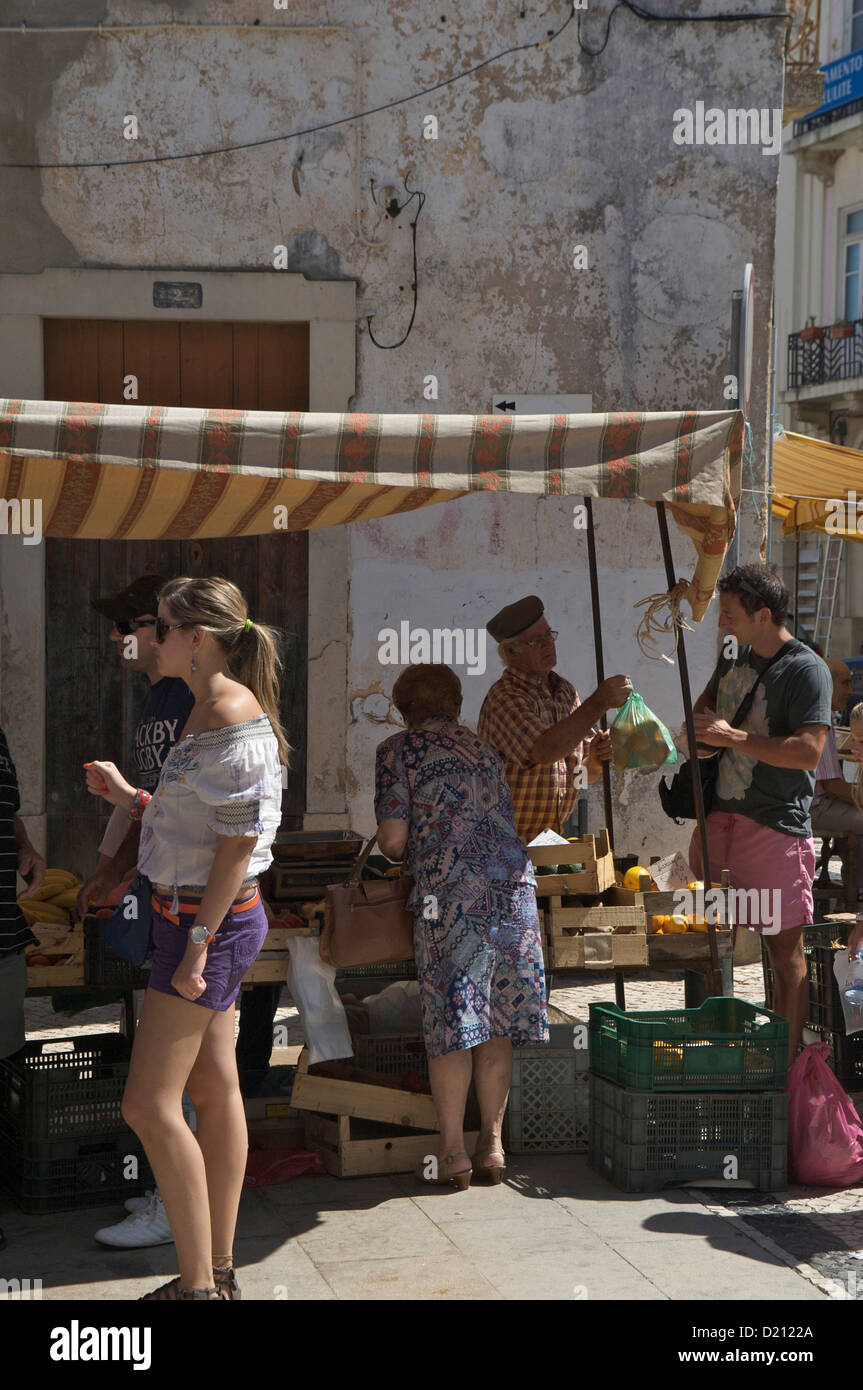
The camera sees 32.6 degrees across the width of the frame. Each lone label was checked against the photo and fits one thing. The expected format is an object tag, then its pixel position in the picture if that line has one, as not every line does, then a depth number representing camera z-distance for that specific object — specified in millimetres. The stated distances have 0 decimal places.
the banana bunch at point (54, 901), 5156
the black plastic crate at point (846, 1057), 5523
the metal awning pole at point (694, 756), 5164
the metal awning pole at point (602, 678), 5988
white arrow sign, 8508
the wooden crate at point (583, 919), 5387
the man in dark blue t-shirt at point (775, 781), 5375
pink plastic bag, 4875
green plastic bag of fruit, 5547
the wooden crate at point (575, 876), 5398
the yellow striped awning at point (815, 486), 11422
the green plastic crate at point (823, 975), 5492
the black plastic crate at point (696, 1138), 4789
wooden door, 8383
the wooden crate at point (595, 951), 5355
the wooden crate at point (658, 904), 5648
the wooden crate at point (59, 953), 4879
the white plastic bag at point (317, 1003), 4895
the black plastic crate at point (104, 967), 4867
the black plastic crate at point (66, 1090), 4648
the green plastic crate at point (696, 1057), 4773
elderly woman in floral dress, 4859
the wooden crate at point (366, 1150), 4945
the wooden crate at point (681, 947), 5566
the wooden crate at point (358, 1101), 4930
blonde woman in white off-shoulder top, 3586
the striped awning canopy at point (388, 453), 4359
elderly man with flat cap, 5383
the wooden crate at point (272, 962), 5004
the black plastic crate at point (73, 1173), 4648
